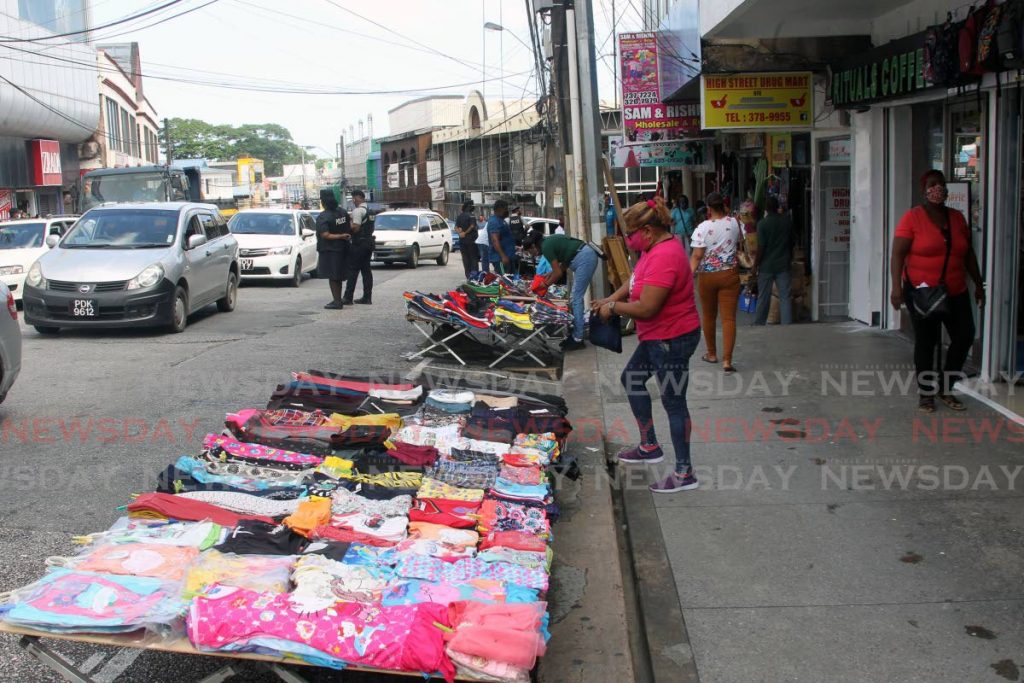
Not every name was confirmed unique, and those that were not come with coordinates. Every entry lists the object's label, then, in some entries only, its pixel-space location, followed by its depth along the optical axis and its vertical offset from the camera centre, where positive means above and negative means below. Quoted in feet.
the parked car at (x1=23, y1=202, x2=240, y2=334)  40.14 -1.37
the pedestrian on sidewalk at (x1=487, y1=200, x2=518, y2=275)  52.31 -0.67
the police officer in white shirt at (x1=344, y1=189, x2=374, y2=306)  52.49 -0.96
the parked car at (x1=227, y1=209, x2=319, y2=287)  67.15 -0.78
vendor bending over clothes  34.88 -1.34
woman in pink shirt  19.86 -1.89
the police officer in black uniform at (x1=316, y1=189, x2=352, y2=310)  50.29 -0.48
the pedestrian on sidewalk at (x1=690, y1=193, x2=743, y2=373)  31.27 -1.56
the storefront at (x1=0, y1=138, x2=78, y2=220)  108.88 +7.18
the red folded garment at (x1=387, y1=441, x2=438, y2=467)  19.25 -4.41
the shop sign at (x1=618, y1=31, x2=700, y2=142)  47.24 +5.86
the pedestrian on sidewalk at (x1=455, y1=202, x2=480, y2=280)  63.41 -0.82
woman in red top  24.27 -1.31
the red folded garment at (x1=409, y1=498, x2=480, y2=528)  16.21 -4.73
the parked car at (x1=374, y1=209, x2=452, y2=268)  89.76 -0.93
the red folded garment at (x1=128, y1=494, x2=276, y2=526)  15.40 -4.23
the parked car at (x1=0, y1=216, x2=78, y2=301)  55.67 -0.16
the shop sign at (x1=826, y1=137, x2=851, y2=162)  41.01 +2.50
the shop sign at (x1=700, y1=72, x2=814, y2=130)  39.22 +4.44
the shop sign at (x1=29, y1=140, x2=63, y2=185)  116.88 +9.25
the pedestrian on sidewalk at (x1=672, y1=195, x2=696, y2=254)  60.64 -0.21
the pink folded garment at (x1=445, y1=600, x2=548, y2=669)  11.85 -4.93
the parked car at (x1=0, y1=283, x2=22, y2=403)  25.82 -2.72
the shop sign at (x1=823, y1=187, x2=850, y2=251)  42.60 -0.39
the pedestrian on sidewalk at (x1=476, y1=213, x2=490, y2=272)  60.95 -1.52
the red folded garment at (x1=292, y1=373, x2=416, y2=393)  24.07 -3.76
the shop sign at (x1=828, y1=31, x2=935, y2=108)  29.43 +4.33
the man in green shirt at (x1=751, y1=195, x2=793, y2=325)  39.32 -1.85
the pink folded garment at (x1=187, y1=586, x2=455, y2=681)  11.76 -4.76
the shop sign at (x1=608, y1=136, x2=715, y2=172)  61.98 +4.05
